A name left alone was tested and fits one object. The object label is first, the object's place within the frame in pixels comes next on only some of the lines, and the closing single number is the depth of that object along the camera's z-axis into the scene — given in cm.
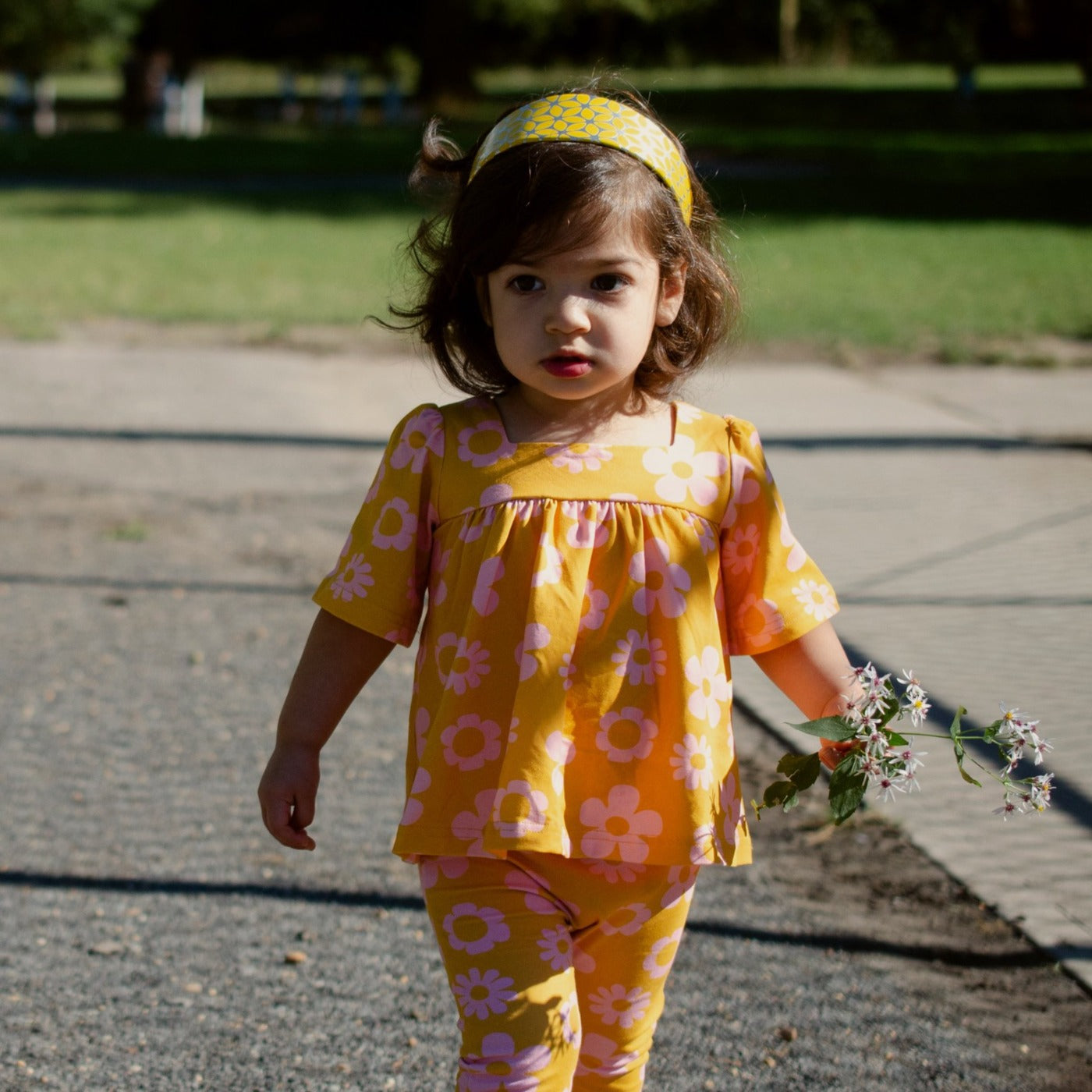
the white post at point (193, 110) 3291
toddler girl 200
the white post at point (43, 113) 3297
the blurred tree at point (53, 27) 4662
